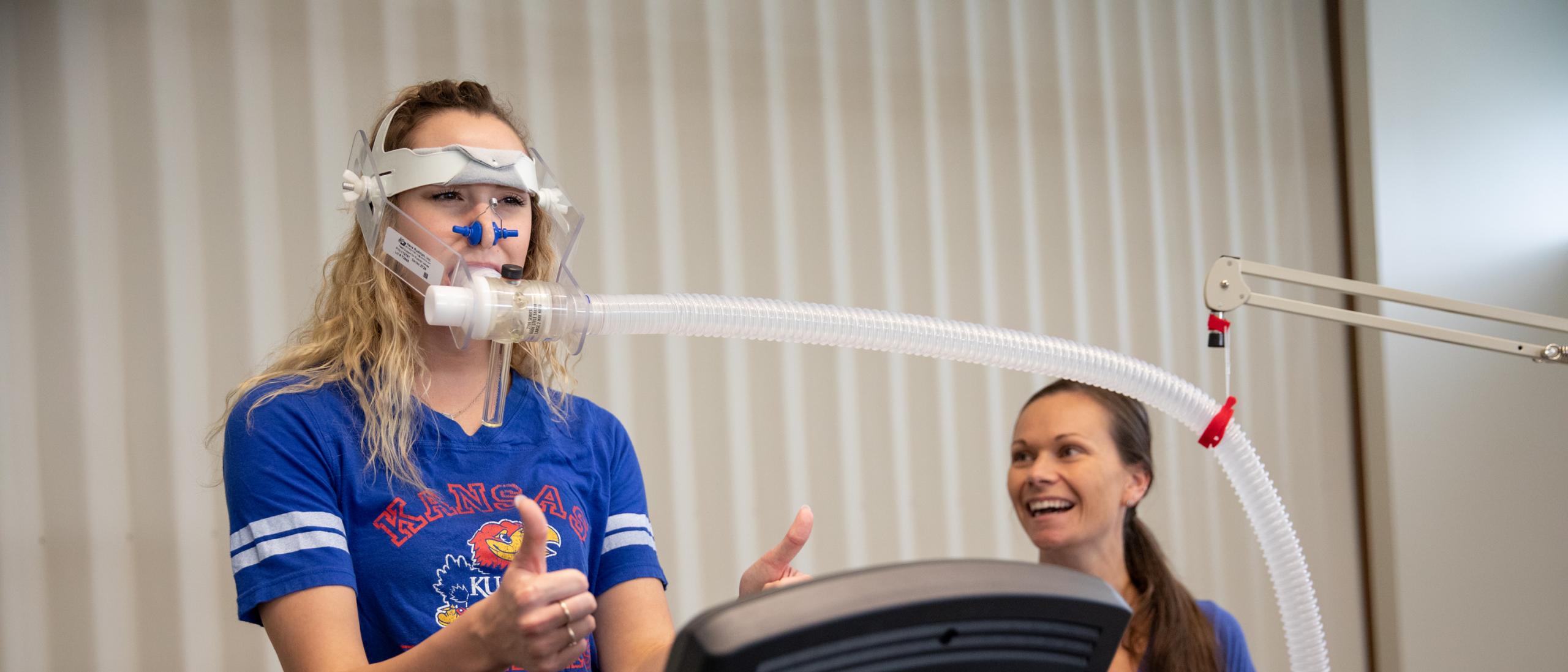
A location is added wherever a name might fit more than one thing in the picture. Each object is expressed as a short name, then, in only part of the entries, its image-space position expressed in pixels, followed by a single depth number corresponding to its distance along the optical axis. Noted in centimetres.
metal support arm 163
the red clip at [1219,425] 157
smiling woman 209
